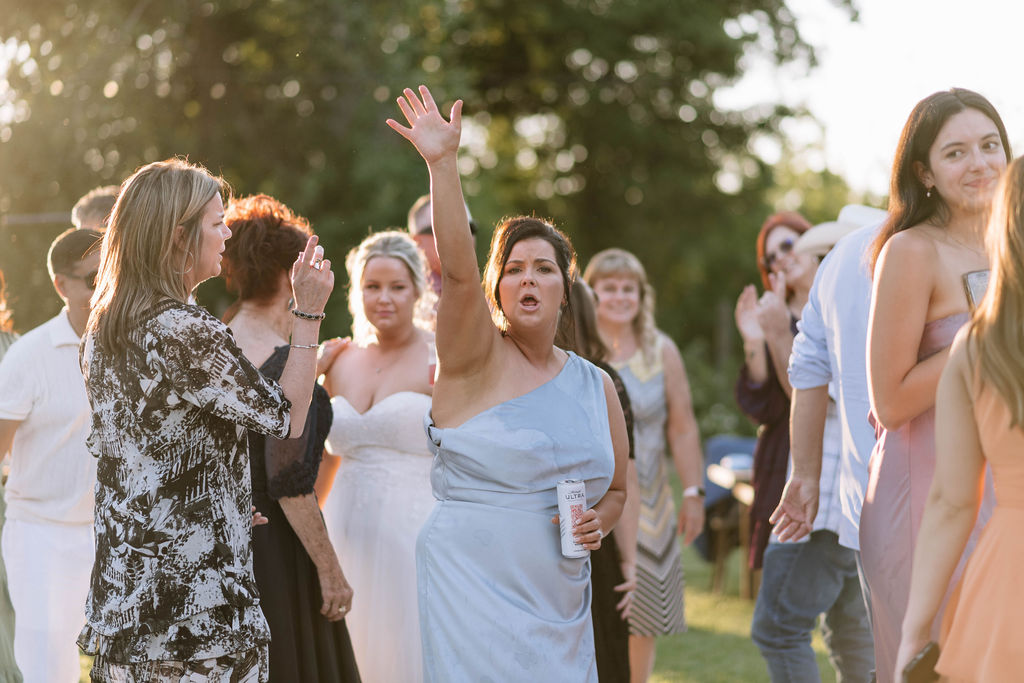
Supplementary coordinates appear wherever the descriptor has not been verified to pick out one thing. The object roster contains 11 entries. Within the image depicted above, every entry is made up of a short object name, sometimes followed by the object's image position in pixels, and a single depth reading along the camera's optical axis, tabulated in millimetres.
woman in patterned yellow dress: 5984
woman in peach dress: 2332
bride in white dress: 4668
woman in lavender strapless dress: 3035
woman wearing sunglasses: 5246
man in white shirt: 4242
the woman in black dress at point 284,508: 3959
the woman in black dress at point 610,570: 4852
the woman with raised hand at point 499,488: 3035
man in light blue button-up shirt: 3861
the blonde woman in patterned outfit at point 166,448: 2992
